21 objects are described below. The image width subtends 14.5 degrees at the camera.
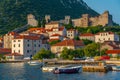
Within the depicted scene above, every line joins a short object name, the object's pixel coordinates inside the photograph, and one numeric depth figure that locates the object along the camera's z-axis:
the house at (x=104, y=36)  133.00
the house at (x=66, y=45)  120.25
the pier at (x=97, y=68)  74.50
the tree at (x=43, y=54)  110.94
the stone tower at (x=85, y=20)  153.38
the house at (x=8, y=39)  133.23
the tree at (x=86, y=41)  128.35
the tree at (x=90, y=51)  107.24
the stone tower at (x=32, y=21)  165.66
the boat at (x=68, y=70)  73.69
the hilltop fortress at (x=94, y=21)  153.25
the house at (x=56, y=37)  133.86
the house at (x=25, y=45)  122.56
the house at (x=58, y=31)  139.60
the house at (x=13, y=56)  117.00
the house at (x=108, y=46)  114.01
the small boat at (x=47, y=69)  77.44
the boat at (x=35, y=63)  95.80
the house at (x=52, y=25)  150.50
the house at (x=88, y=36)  133.38
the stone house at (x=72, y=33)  138.00
